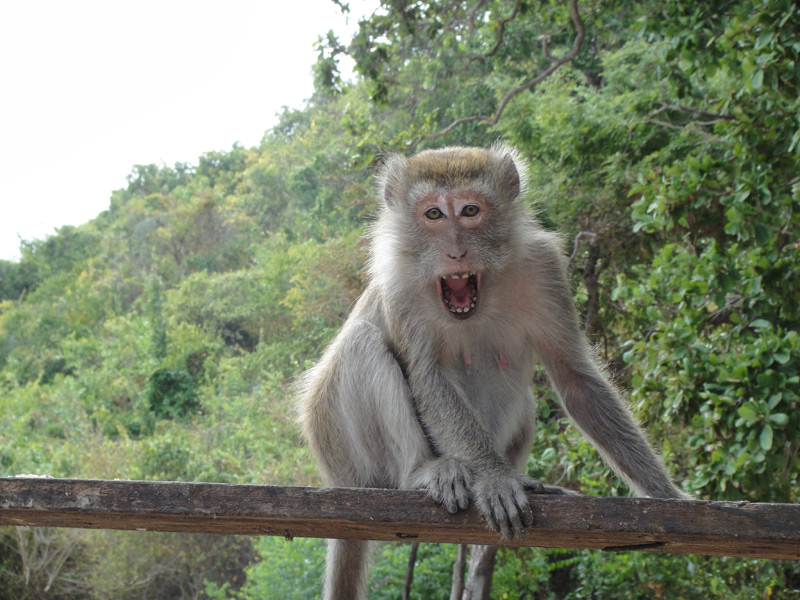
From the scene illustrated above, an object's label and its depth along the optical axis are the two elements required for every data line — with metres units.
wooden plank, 2.02
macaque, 2.91
